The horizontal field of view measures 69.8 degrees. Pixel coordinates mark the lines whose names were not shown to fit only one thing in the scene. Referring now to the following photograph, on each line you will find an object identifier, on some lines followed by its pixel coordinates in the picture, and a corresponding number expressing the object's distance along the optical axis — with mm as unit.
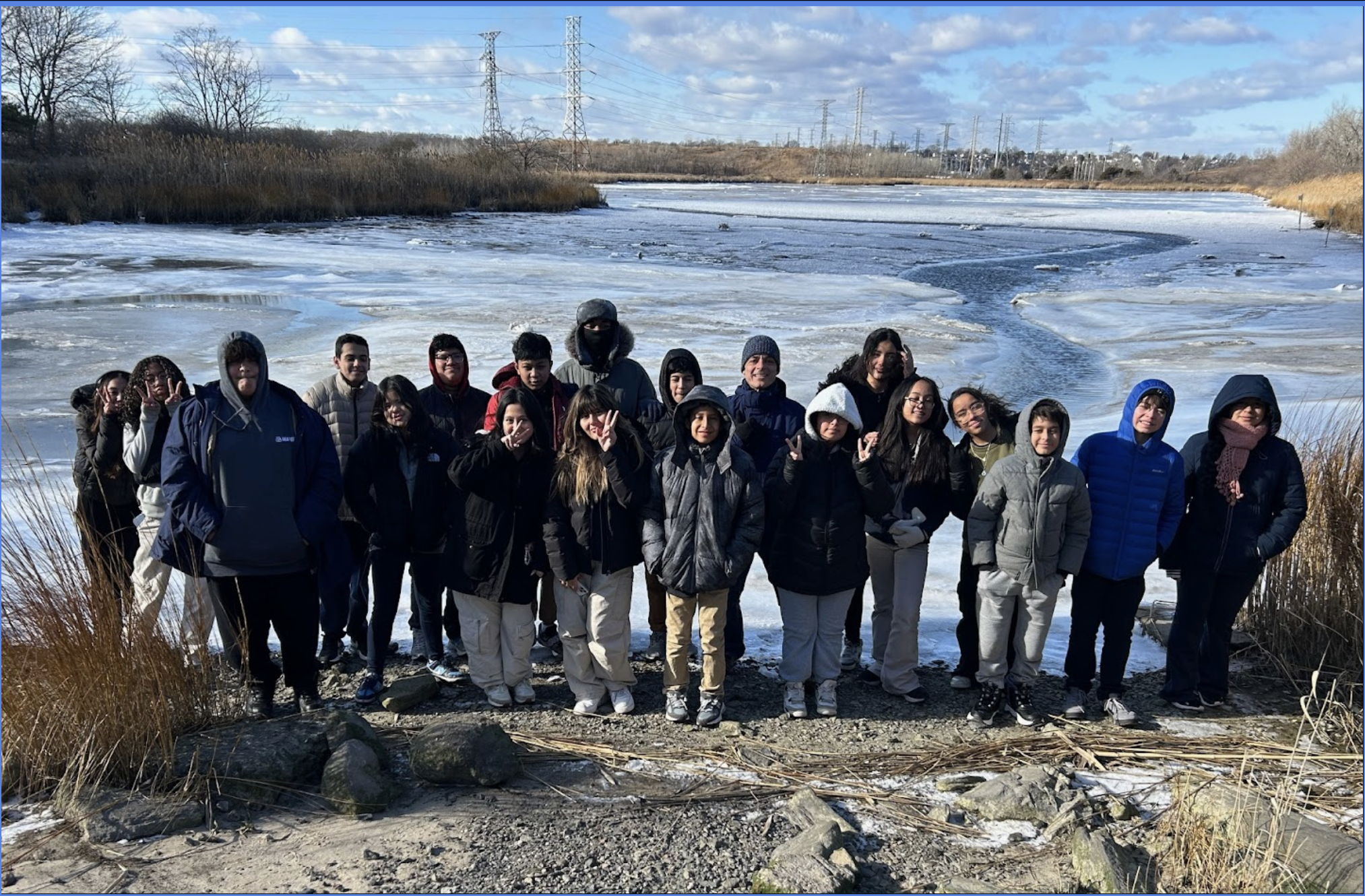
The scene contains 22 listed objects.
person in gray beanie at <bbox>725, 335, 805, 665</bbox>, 4738
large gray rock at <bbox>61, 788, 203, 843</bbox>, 3221
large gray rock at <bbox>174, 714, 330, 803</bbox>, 3479
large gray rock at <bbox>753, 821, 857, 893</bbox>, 2961
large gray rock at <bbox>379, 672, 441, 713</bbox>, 4305
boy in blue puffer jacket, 4203
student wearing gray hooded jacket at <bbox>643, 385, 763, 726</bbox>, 4188
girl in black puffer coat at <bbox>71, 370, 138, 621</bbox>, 4367
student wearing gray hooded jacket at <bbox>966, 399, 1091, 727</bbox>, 4160
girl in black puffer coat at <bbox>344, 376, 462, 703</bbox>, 4348
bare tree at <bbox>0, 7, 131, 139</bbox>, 37250
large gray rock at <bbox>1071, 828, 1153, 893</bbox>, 3016
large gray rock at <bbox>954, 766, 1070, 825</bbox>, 3426
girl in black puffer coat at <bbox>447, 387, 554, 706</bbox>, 4215
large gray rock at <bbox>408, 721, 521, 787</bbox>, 3586
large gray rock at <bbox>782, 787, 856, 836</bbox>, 3350
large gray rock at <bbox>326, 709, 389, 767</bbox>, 3686
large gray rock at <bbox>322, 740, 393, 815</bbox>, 3412
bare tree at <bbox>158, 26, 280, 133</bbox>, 46719
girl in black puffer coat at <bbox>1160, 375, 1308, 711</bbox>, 4227
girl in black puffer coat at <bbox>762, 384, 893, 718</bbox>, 4246
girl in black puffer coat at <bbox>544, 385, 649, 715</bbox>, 4227
